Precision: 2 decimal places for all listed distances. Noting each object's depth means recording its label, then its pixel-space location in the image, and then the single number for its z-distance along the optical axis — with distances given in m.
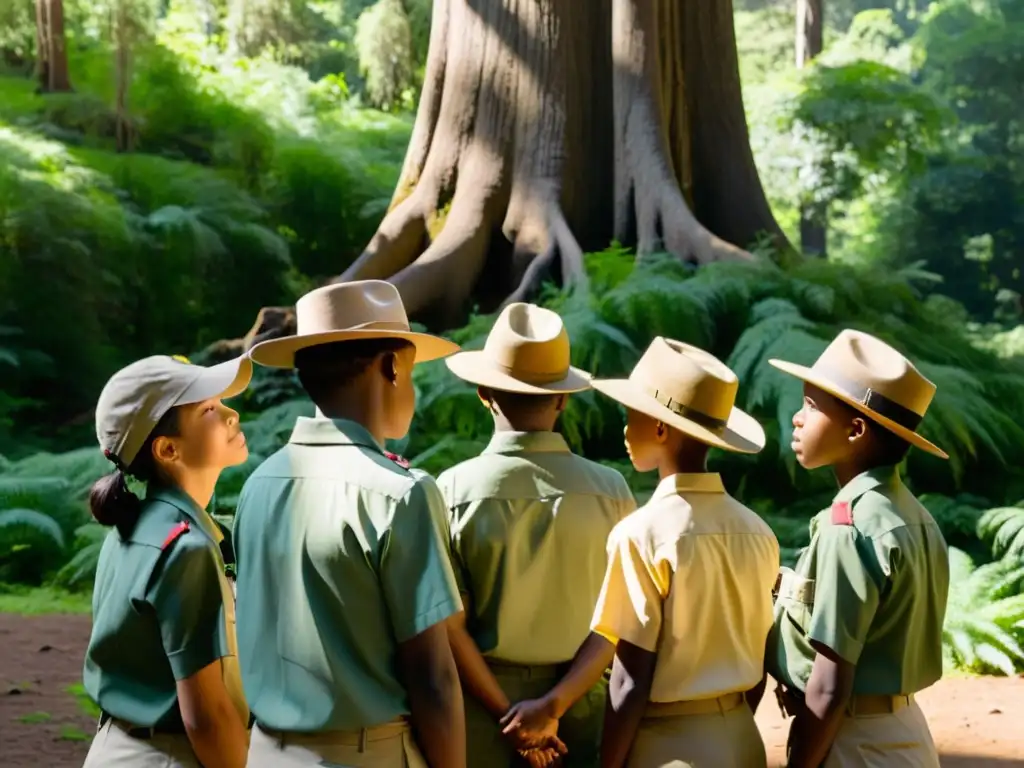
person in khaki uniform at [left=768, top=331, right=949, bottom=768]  3.01
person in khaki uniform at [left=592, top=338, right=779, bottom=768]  2.98
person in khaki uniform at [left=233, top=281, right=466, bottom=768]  2.53
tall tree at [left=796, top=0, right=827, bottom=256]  22.96
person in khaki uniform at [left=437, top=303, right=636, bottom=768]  3.15
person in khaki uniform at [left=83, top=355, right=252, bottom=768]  2.72
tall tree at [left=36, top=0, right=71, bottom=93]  14.68
